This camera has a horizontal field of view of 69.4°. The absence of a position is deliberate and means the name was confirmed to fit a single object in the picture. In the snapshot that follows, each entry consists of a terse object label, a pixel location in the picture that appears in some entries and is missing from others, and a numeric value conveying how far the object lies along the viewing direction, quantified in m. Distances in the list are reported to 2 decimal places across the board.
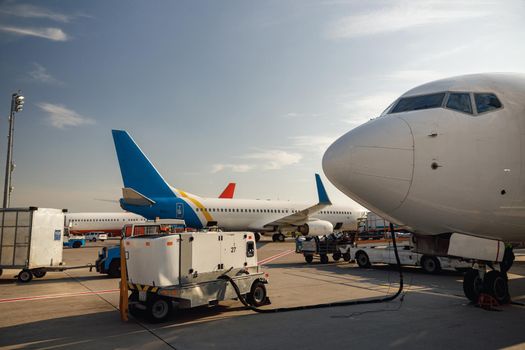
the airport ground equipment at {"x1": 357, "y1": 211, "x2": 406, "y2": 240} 30.34
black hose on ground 9.05
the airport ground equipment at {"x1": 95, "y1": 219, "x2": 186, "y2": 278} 15.15
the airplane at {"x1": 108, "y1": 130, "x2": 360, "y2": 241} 31.11
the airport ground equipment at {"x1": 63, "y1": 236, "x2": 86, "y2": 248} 40.84
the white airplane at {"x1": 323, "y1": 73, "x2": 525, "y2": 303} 6.76
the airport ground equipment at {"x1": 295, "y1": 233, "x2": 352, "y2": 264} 21.39
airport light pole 18.86
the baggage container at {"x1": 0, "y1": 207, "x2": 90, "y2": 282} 15.17
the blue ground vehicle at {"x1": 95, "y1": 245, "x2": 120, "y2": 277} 15.98
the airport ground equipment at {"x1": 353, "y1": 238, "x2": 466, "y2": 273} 15.67
